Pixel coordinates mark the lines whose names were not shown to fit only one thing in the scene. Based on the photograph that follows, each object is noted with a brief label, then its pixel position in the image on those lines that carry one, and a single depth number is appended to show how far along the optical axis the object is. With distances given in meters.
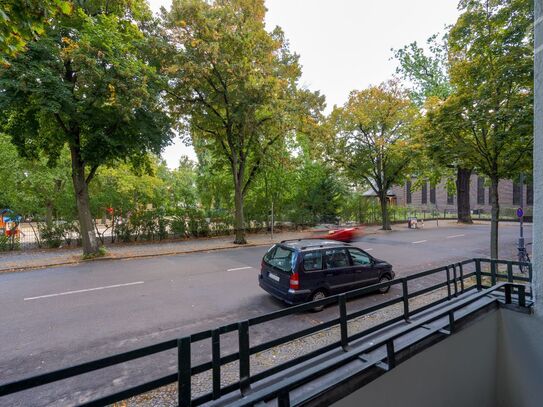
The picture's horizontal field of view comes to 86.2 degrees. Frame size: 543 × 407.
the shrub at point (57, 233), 16.03
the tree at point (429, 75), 26.22
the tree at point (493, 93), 8.21
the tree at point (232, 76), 14.20
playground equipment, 15.38
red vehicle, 17.02
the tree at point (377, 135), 23.19
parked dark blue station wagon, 6.71
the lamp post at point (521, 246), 11.37
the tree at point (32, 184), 19.75
